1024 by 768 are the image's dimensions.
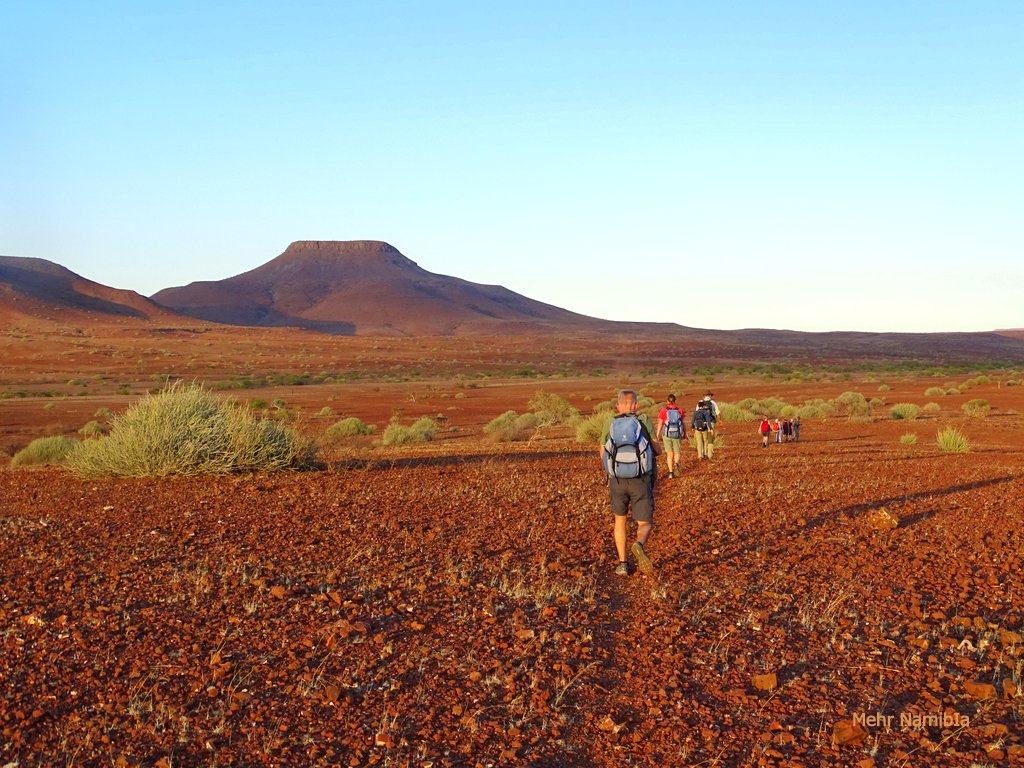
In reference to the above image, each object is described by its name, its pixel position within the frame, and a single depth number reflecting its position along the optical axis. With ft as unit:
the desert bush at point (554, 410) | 97.32
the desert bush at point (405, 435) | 79.30
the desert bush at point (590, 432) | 75.28
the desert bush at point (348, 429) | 86.28
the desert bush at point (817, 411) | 109.40
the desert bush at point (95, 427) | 89.20
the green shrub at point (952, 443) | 65.98
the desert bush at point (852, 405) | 105.60
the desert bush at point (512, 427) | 83.30
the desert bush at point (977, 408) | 105.91
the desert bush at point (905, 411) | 103.24
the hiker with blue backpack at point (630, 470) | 25.64
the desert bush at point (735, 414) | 102.77
